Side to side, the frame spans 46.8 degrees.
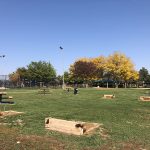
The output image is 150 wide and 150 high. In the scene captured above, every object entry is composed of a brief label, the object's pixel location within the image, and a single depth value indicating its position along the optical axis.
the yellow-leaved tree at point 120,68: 50.58
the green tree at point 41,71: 55.67
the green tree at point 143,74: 64.86
